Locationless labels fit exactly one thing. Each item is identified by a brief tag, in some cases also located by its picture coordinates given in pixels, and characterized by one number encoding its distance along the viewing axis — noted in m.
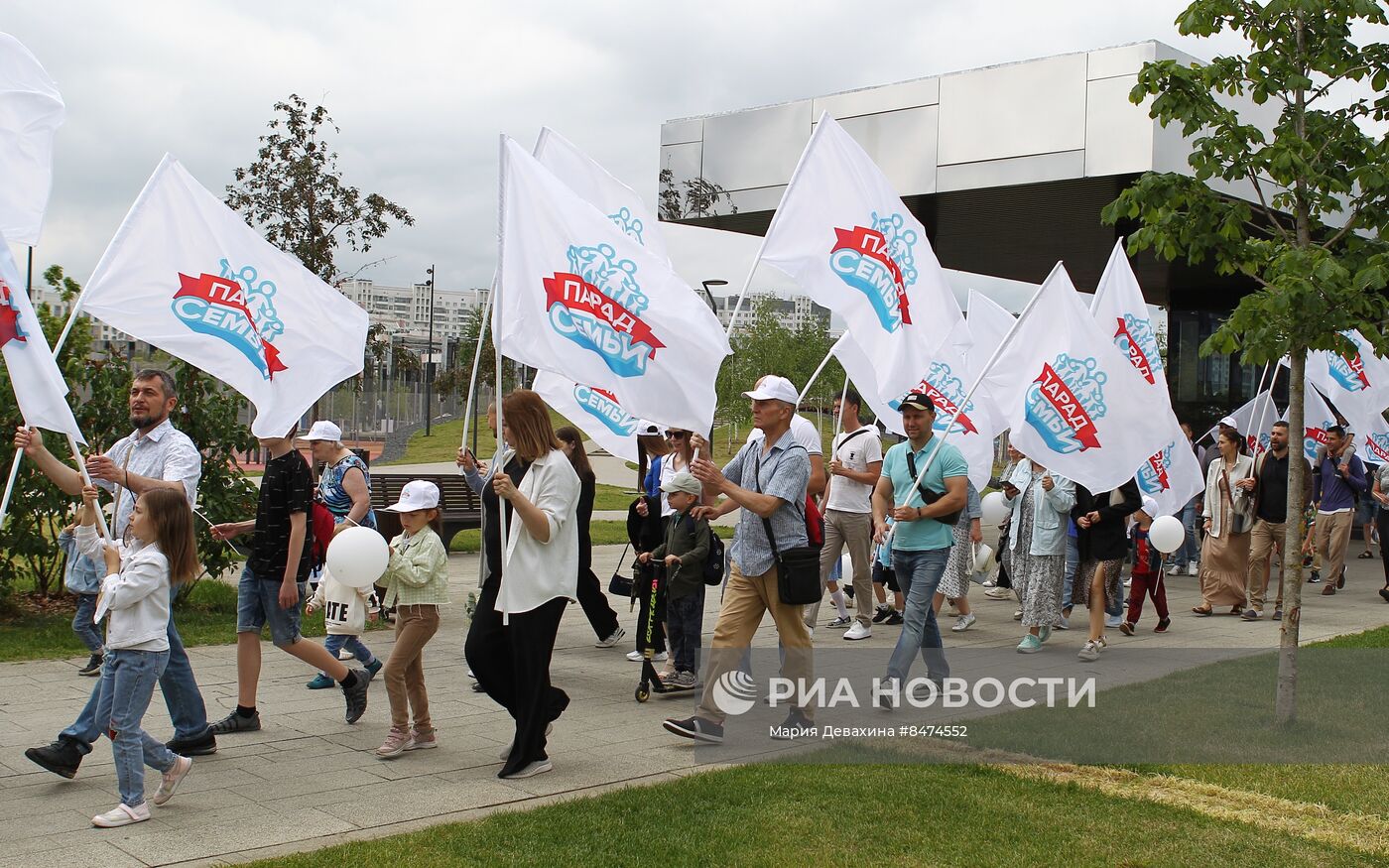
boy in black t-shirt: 6.95
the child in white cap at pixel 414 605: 6.54
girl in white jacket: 5.43
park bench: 15.97
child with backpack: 8.31
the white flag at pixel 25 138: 6.38
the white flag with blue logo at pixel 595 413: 8.98
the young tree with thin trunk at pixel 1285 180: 7.16
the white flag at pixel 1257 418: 15.08
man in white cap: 6.73
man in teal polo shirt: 7.97
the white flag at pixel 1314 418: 15.15
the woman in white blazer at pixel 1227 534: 13.05
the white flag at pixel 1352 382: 14.41
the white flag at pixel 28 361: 6.05
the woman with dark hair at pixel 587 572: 8.85
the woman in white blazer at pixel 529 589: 6.14
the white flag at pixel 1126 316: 10.70
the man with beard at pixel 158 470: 6.31
